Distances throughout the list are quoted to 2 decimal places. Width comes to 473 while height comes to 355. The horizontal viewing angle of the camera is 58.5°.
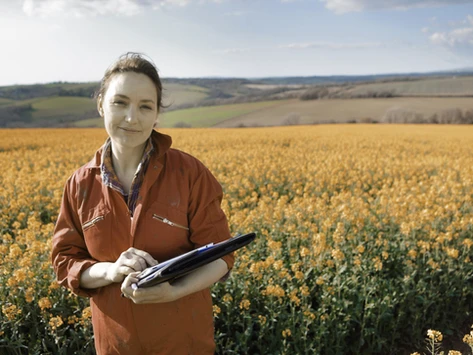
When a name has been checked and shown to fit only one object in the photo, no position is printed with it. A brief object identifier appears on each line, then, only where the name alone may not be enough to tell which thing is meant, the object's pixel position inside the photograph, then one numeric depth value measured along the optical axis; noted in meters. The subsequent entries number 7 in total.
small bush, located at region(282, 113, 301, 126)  35.49
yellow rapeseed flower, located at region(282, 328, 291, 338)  3.51
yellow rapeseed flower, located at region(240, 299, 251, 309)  3.63
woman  1.97
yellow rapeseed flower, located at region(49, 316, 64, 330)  3.13
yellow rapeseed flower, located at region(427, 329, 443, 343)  2.54
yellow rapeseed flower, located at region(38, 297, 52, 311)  3.28
